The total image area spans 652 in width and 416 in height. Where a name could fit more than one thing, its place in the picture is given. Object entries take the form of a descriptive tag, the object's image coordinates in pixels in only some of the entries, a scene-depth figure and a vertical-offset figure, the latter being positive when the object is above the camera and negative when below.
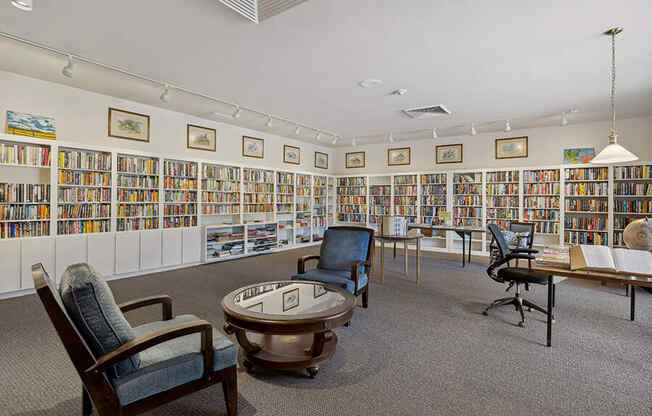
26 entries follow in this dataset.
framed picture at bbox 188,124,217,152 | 6.44 +1.43
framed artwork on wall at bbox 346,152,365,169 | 9.57 +1.47
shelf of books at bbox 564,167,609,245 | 6.16 +0.11
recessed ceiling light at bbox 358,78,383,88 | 4.38 +1.77
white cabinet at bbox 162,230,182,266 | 5.70 -0.74
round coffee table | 2.10 -0.75
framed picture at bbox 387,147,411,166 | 8.80 +1.46
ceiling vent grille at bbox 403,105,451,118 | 5.63 +1.78
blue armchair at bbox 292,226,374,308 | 3.63 -0.59
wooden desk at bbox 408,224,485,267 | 6.06 -0.37
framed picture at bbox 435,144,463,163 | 8.04 +1.43
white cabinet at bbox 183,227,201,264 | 6.01 -0.73
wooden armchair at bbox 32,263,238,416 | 1.42 -0.82
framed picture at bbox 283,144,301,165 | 8.54 +1.44
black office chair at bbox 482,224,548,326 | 3.33 -0.70
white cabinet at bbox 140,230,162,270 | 5.38 -0.74
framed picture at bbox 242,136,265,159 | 7.47 +1.44
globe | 2.70 -0.20
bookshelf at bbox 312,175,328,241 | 9.16 +0.05
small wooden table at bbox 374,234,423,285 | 4.76 -0.45
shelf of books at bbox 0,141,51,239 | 4.16 +0.16
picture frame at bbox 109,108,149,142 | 5.31 +1.39
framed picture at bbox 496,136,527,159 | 7.24 +1.44
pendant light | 3.38 +0.61
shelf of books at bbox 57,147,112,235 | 4.64 +0.21
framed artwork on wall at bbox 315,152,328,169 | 9.58 +1.46
